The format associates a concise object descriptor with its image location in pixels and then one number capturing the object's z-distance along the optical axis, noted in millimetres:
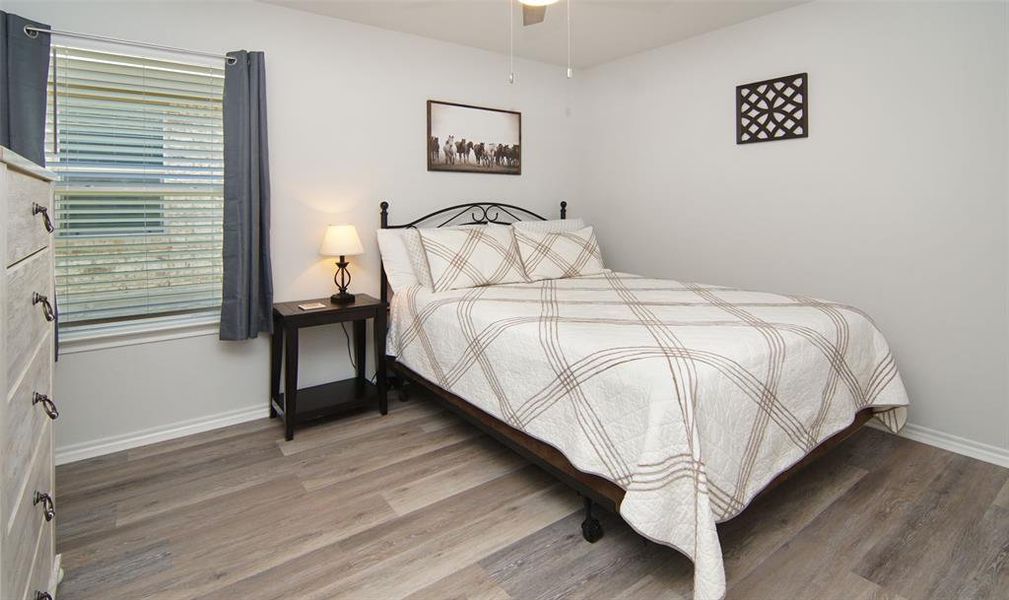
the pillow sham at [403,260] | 3285
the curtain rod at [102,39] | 2336
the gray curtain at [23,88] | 2246
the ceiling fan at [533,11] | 2311
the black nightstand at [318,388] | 2842
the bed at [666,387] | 1614
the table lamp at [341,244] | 3125
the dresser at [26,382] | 1036
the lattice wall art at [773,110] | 3172
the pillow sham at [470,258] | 3217
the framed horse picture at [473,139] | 3762
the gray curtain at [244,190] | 2842
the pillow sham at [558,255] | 3580
